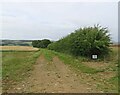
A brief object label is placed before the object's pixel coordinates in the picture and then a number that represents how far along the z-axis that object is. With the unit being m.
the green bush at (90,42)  8.30
